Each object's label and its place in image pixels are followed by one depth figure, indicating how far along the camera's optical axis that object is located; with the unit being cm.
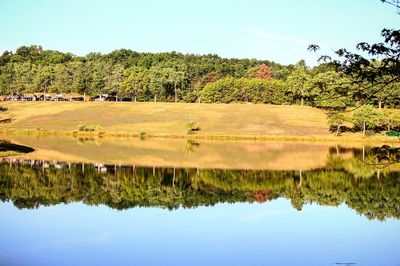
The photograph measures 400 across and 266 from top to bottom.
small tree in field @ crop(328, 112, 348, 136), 10031
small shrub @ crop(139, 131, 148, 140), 10038
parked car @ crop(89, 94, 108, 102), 17255
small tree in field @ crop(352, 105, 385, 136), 10138
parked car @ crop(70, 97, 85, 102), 17209
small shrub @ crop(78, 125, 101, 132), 10744
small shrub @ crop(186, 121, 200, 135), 10406
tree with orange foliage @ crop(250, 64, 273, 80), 19312
